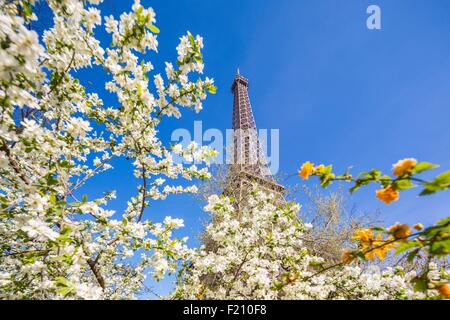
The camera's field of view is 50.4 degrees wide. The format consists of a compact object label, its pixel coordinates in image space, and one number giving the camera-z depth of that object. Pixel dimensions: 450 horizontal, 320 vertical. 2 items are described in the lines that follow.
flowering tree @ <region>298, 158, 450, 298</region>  0.84
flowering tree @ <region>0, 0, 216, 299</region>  1.04
